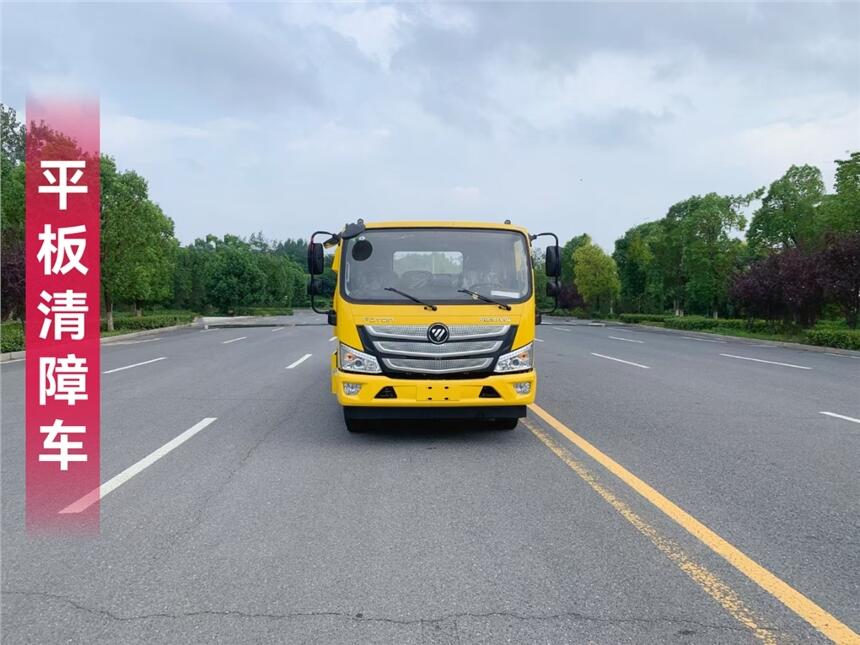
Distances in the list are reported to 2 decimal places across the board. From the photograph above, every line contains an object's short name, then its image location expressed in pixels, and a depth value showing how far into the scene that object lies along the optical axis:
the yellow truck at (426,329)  6.32
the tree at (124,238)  31.91
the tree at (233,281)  72.38
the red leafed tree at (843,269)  23.55
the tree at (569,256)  79.82
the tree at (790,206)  44.88
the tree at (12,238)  23.41
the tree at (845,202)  30.42
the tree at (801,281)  26.00
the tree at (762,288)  28.37
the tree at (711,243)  46.02
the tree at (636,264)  59.81
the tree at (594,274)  62.09
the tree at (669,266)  51.66
